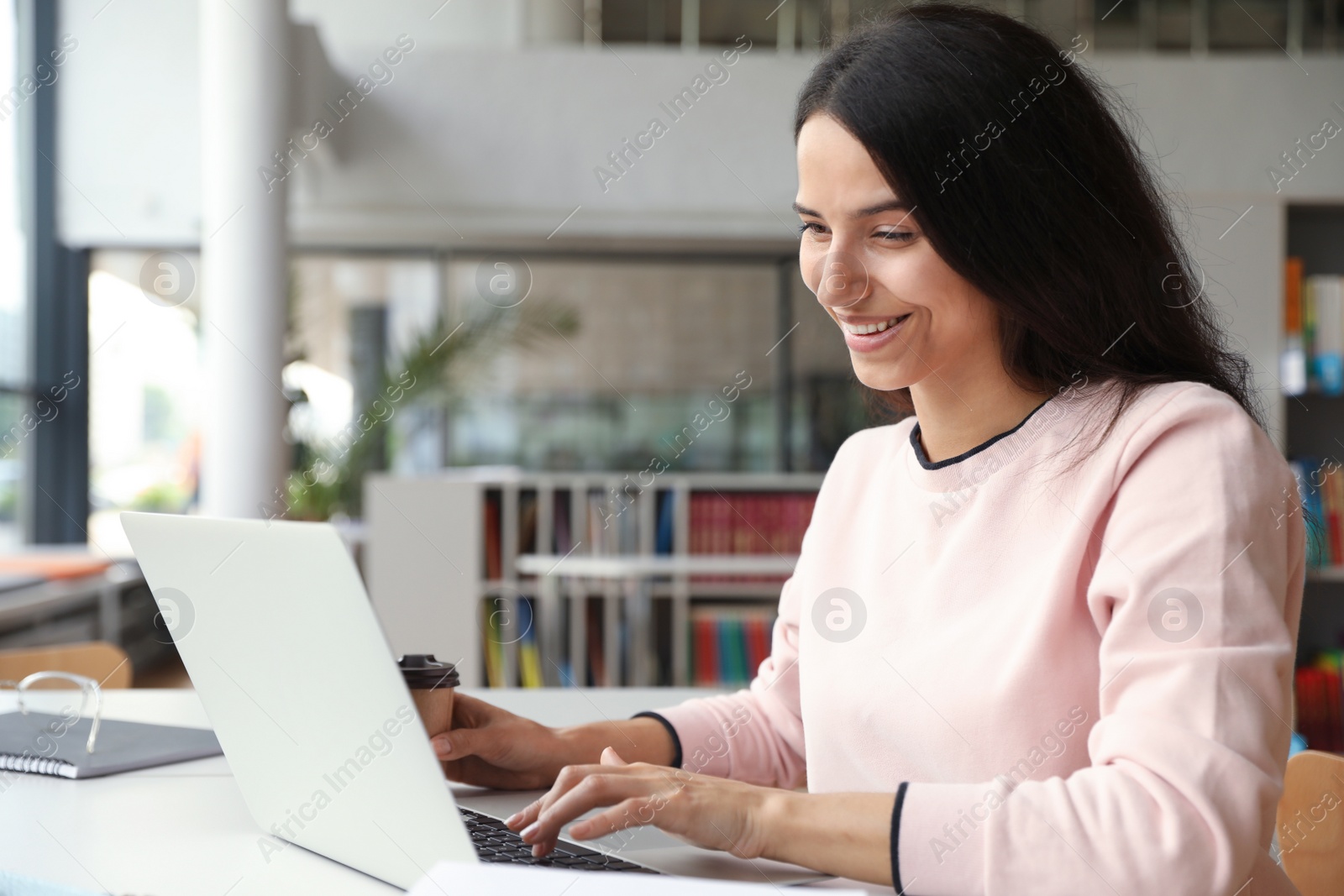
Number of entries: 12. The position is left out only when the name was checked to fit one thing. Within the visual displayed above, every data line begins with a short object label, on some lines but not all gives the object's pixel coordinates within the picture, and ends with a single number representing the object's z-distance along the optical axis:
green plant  4.63
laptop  0.72
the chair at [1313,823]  1.26
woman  0.79
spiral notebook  1.24
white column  3.86
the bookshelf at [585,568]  3.94
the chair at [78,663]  2.12
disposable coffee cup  1.00
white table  0.89
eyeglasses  1.32
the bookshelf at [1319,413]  4.04
